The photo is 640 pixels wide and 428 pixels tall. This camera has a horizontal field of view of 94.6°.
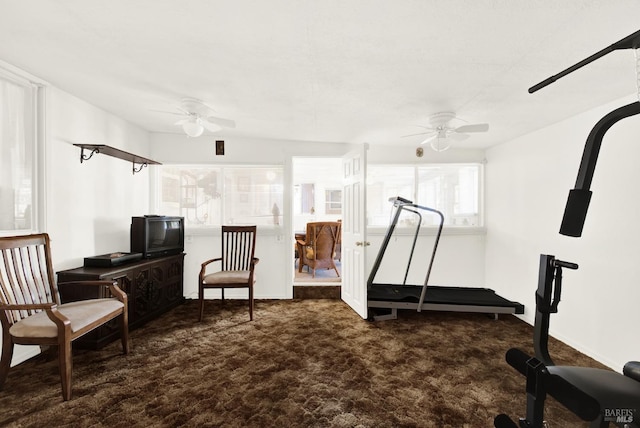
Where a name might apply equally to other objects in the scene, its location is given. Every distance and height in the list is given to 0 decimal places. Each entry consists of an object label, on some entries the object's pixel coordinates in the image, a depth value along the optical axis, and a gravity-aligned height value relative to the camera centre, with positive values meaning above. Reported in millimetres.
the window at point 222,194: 4441 +193
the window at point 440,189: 4590 +299
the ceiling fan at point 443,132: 3057 +797
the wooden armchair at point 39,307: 1982 -794
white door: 3600 -316
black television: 3494 -363
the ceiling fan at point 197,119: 2898 +874
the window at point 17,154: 2391 +439
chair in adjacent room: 5070 -623
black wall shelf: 2973 +586
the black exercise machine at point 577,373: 1375 -889
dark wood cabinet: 2691 -875
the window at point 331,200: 8766 +222
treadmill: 3504 -1131
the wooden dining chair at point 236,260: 3537 -727
